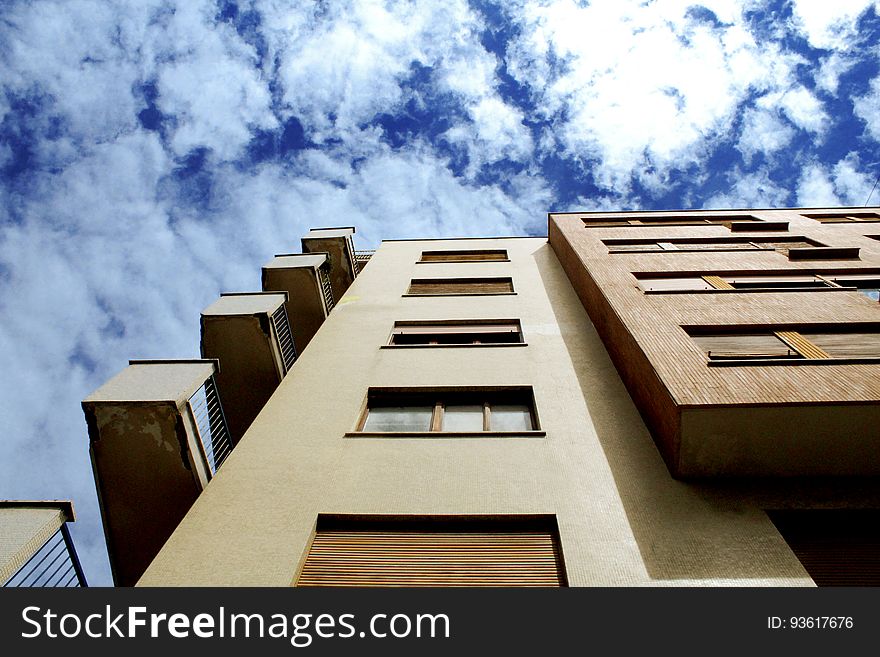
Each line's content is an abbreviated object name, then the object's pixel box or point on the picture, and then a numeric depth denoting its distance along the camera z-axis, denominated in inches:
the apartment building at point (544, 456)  180.7
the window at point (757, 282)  375.2
